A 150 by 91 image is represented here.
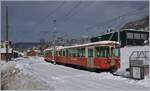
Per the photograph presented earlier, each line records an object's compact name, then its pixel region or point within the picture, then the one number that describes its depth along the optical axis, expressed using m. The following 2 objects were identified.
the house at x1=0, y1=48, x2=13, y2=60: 37.60
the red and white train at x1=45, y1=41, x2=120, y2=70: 12.35
